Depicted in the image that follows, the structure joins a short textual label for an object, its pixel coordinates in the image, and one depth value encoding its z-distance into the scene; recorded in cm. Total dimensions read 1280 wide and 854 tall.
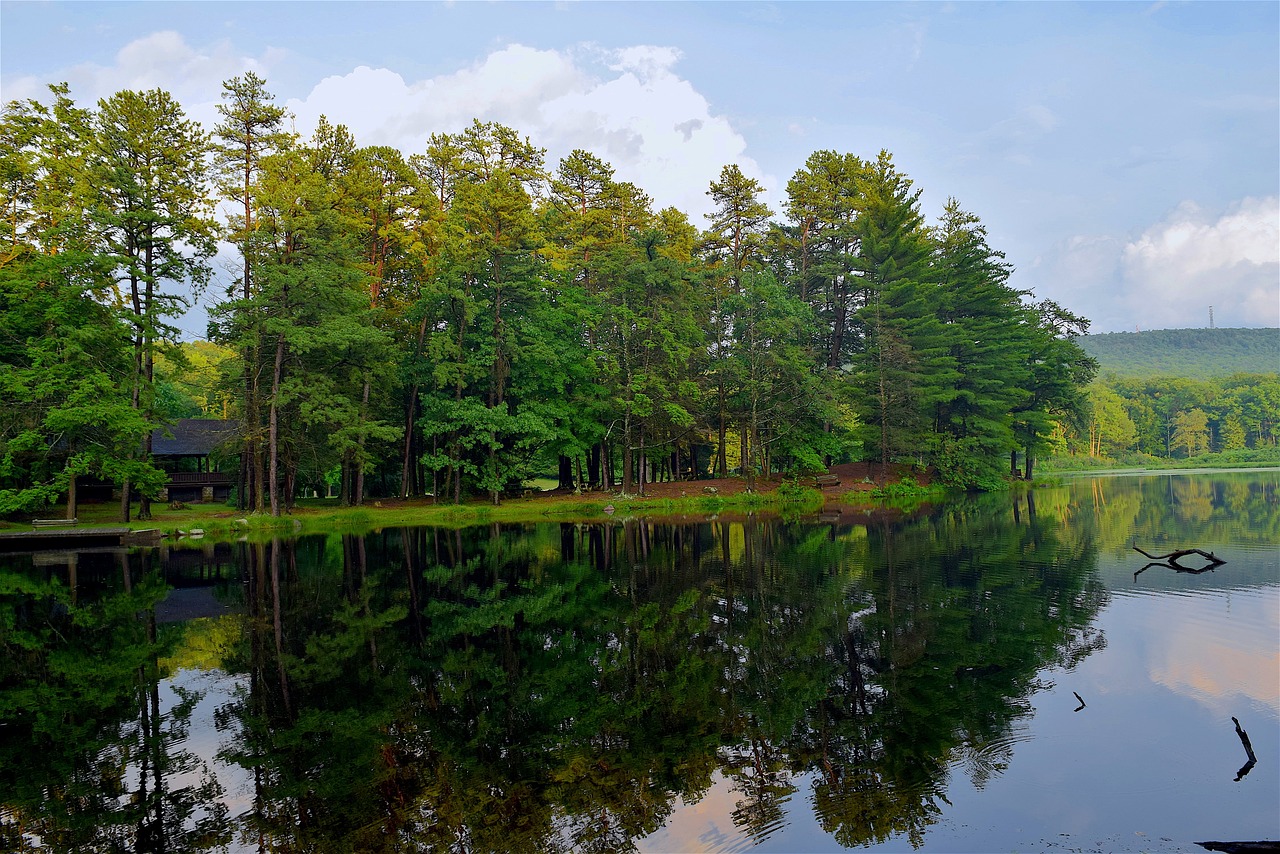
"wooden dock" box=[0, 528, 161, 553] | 3100
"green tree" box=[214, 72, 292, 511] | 3494
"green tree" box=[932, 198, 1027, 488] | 5050
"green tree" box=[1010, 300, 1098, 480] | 5572
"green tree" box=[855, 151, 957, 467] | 4716
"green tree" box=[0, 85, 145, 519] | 3059
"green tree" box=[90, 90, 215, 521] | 3294
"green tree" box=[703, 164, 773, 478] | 4591
